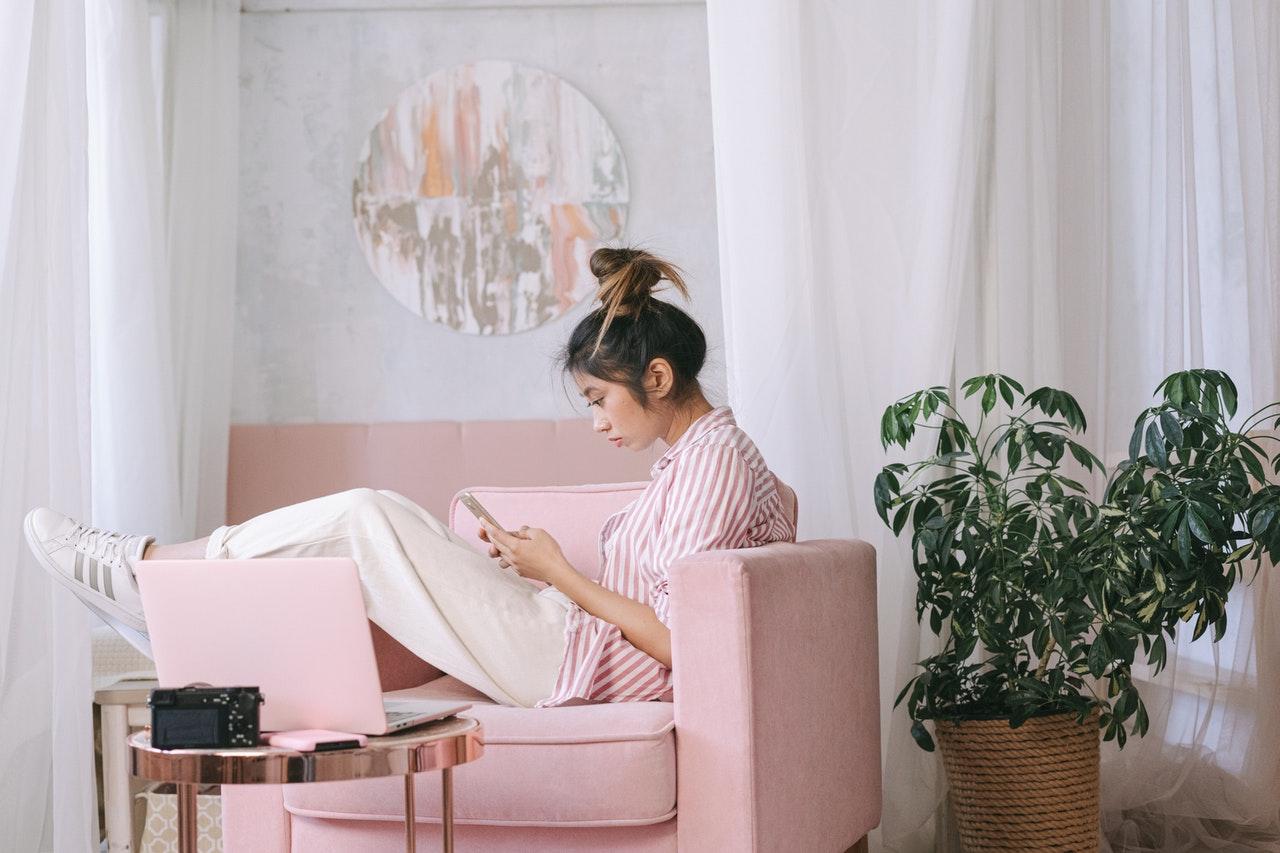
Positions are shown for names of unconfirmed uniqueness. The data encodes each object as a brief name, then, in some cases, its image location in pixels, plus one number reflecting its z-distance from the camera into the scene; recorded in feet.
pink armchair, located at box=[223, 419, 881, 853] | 14.00
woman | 14.91
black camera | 12.48
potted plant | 15.54
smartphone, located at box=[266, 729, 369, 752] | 12.47
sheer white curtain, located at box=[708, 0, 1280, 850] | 16.93
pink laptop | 12.69
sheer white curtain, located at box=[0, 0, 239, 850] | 15.67
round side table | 12.42
